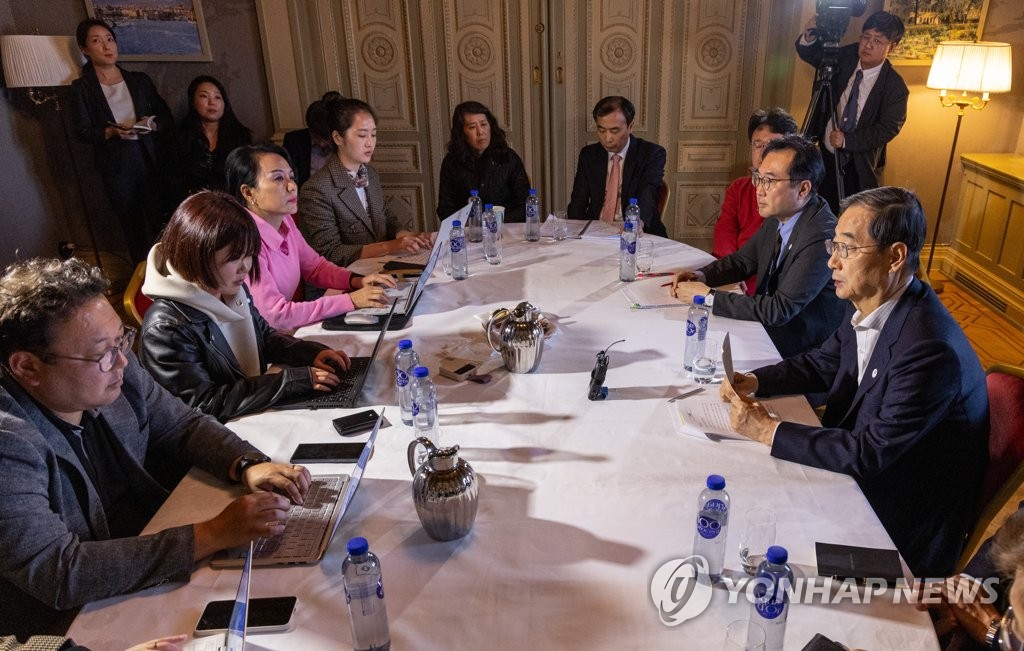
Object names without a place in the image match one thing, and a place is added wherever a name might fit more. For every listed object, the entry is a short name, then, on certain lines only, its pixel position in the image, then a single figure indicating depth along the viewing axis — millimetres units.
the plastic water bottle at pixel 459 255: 2760
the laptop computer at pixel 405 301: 2318
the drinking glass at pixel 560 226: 3305
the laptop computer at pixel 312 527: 1265
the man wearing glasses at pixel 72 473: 1145
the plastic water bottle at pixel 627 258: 2652
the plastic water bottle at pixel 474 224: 3318
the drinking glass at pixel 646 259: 2857
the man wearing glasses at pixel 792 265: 2295
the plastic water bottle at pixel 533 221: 3316
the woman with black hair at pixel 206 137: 4254
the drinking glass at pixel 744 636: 1043
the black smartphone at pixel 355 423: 1678
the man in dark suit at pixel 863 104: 3955
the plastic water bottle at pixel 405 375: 1725
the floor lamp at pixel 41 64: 3602
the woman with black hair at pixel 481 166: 3777
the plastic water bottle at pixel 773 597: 1003
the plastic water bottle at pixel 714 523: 1173
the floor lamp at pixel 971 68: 3758
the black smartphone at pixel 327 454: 1552
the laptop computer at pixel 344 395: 1799
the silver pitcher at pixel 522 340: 1911
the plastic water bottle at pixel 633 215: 3025
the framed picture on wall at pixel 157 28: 4277
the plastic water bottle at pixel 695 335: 1928
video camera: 3959
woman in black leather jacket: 1731
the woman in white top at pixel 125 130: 3930
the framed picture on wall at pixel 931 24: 4070
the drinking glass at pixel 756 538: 1211
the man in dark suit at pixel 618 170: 3643
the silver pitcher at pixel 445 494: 1256
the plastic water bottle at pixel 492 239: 2953
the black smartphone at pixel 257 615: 1120
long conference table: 1105
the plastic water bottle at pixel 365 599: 1054
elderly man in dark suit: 1474
